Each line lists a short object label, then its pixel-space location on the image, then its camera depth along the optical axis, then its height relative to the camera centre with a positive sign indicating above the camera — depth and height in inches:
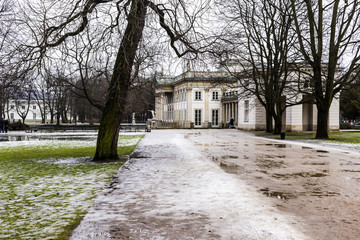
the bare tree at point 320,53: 927.7 +174.2
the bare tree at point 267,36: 1071.0 +259.4
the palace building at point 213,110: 1648.6 +65.0
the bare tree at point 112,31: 419.8 +106.3
